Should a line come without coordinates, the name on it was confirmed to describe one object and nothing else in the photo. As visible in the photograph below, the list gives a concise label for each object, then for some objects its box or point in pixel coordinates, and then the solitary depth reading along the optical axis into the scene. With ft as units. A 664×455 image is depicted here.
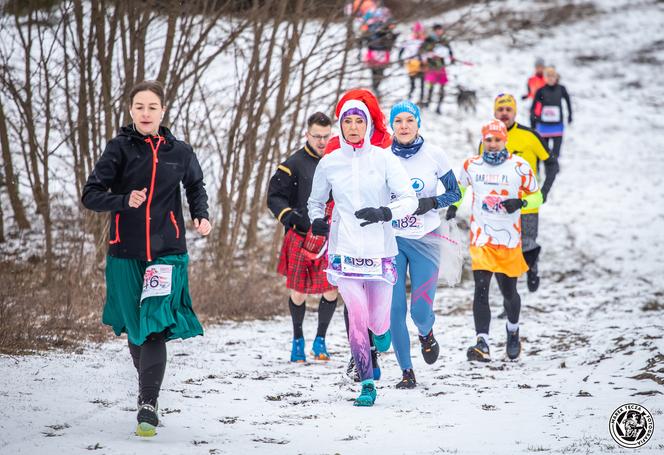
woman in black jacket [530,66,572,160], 94.43
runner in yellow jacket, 55.52
